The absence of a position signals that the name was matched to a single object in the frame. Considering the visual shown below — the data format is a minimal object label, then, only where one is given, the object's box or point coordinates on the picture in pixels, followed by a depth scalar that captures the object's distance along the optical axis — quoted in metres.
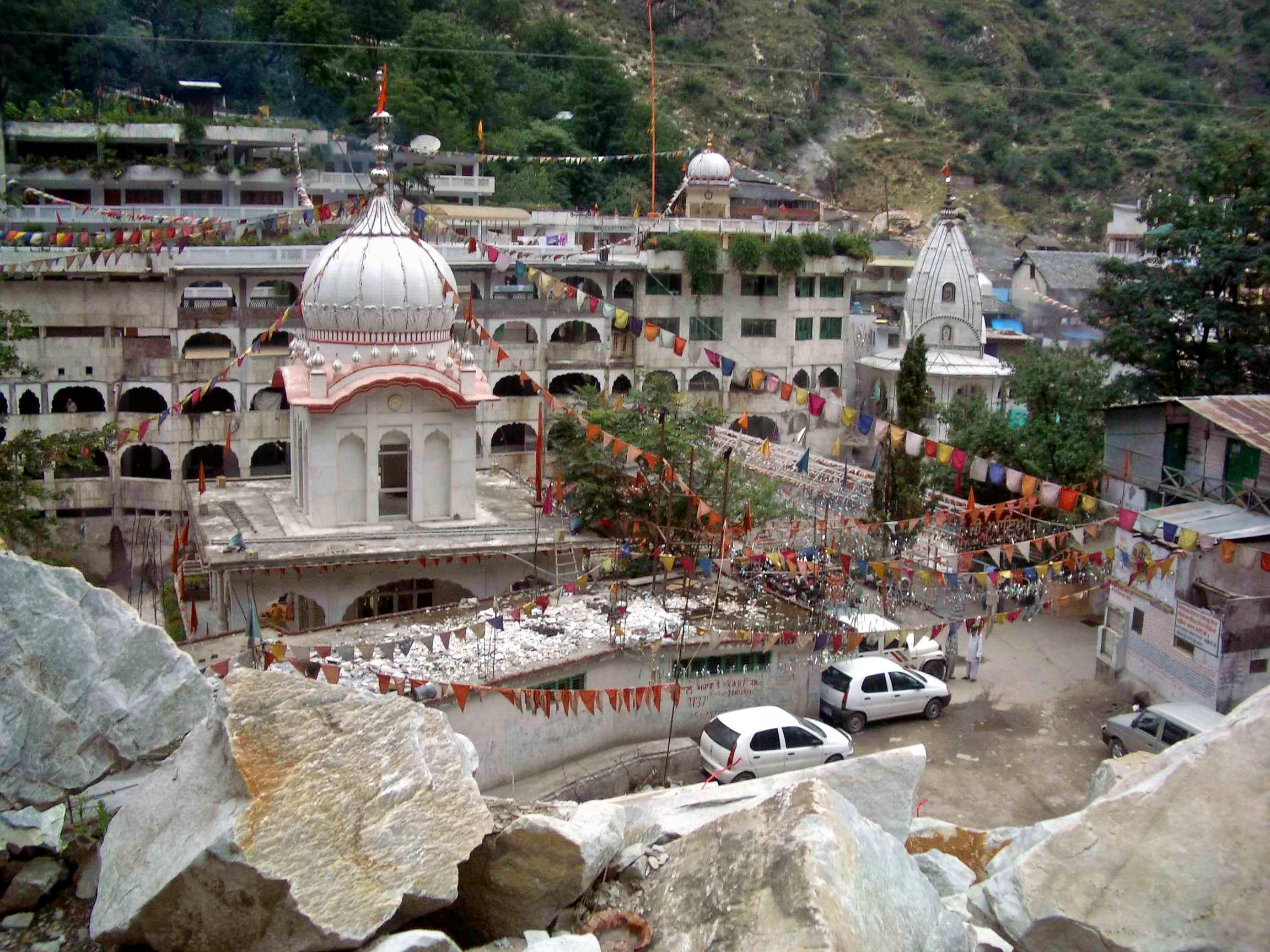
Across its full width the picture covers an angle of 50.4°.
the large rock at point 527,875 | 8.59
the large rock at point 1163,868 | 7.77
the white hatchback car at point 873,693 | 22.44
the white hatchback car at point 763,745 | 19.67
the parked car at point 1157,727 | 20.38
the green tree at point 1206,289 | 28.25
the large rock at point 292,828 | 7.82
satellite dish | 49.19
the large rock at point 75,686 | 8.95
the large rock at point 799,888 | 7.79
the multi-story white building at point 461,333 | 36.56
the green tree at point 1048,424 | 29.62
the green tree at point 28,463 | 23.36
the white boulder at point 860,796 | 10.70
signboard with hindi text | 21.66
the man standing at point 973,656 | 25.03
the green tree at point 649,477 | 26.30
